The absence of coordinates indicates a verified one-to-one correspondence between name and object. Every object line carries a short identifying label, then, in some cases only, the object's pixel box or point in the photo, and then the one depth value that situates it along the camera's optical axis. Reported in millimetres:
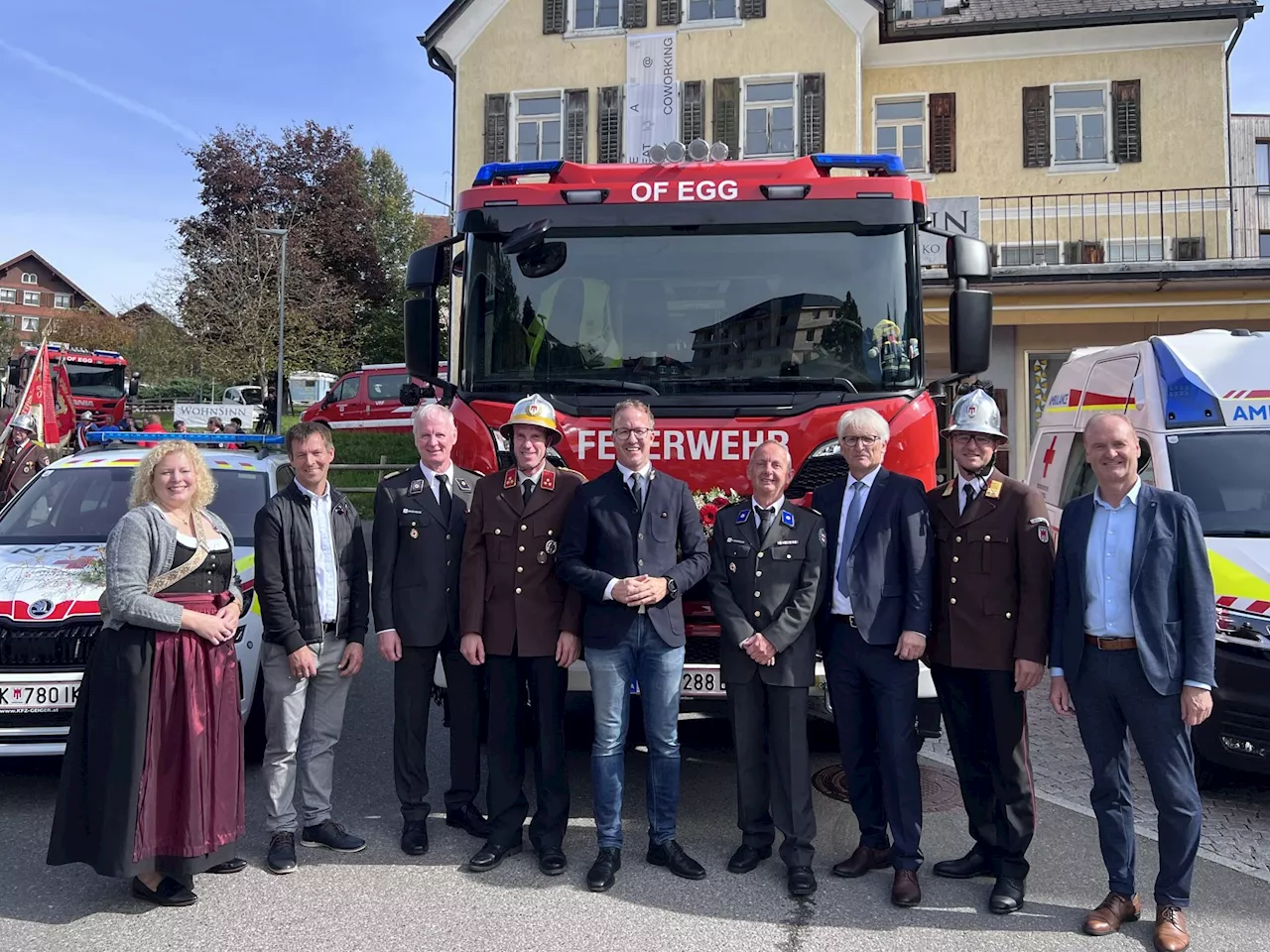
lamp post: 26328
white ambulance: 4883
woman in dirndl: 3902
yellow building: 18969
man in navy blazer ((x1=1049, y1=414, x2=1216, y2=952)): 3717
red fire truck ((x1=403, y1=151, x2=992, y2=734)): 5133
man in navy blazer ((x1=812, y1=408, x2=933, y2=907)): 4098
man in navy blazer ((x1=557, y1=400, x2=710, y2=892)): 4258
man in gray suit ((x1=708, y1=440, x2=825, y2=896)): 4191
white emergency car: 4855
